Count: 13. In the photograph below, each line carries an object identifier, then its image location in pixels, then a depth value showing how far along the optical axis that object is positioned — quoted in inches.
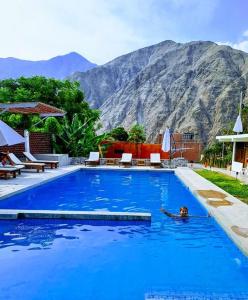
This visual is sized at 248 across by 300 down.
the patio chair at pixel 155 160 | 807.0
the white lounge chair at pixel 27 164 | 617.3
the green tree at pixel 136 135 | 1478.8
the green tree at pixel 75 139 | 867.4
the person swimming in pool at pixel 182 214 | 338.0
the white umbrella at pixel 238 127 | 810.2
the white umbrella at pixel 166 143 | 799.1
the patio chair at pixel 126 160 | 803.4
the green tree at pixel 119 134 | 1558.8
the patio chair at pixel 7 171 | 512.4
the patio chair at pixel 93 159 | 808.1
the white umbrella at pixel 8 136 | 425.3
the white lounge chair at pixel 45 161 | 689.6
